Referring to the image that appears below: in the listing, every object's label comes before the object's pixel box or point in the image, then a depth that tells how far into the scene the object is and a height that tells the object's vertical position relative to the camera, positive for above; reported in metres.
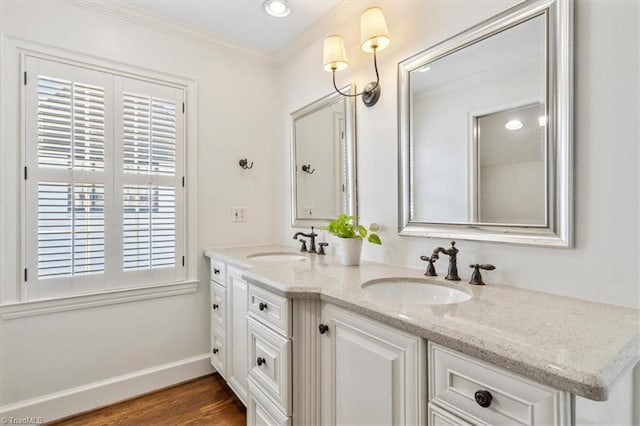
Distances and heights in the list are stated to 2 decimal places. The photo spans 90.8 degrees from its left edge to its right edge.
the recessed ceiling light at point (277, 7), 1.85 +1.23
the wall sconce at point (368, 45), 1.50 +0.85
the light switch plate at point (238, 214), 2.42 -0.01
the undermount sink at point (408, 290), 1.25 -0.32
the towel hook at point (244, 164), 2.45 +0.39
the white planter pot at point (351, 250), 1.58 -0.19
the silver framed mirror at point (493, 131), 1.04 +0.32
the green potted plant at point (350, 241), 1.58 -0.14
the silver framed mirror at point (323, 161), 1.89 +0.35
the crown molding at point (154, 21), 1.90 +1.26
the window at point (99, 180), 1.74 +0.20
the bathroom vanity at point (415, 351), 0.63 -0.36
